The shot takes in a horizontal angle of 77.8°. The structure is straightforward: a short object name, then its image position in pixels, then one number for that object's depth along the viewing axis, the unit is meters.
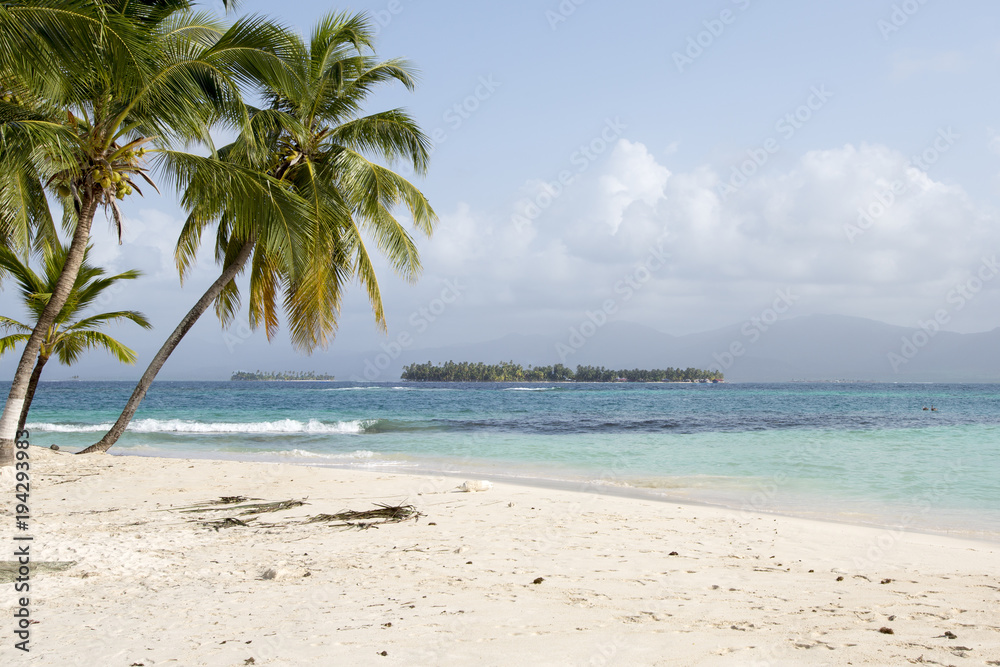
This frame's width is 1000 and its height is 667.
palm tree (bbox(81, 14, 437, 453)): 12.52
